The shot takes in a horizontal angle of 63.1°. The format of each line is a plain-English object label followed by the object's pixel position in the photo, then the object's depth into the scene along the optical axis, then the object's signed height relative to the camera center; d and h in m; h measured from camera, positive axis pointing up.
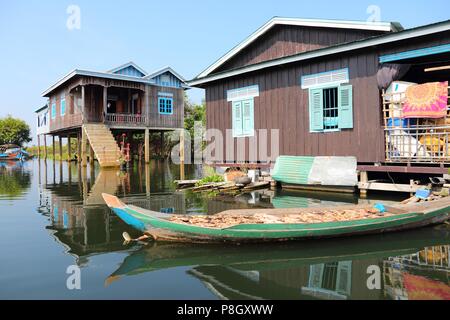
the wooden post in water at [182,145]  26.99 +1.01
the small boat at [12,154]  38.94 +0.79
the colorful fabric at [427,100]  8.41 +1.28
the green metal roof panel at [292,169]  10.83 -0.37
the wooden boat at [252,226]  5.11 -1.00
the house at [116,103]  22.31 +4.07
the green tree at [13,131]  47.75 +4.02
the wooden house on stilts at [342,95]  8.70 +1.82
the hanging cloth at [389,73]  9.30 +2.12
